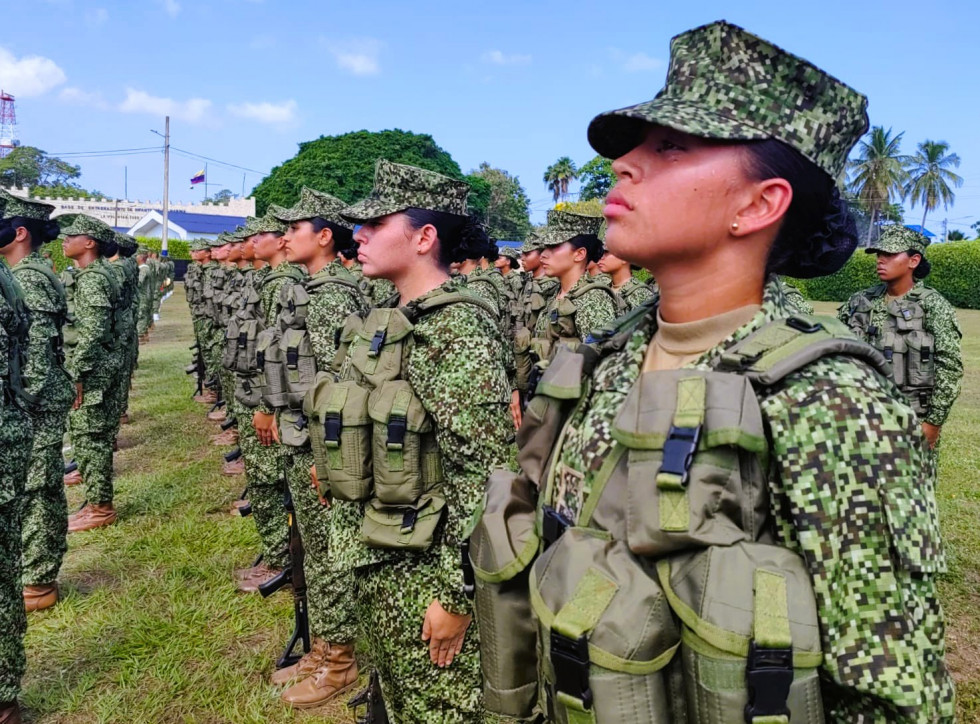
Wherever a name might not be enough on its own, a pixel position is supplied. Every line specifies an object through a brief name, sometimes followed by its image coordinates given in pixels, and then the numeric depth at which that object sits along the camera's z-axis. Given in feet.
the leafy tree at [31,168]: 258.57
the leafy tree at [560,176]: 221.25
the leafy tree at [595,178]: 145.79
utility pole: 114.32
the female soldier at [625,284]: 22.88
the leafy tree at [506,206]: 224.53
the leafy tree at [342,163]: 119.55
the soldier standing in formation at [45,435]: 14.74
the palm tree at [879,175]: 192.03
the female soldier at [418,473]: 7.97
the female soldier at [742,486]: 3.47
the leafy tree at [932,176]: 206.90
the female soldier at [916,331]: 18.81
